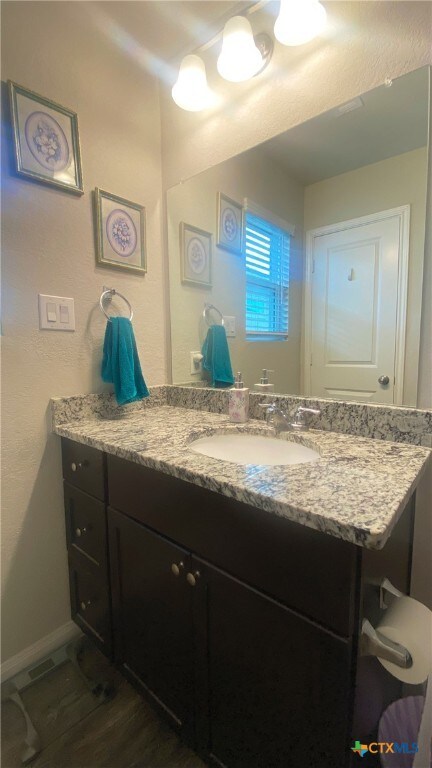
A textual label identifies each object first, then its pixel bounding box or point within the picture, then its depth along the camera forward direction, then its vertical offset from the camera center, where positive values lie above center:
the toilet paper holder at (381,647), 0.54 -0.50
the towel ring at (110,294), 1.25 +0.21
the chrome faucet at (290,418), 1.04 -0.23
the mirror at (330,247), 0.89 +0.32
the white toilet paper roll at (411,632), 0.56 -0.51
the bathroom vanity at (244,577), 0.54 -0.47
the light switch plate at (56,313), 1.10 +0.12
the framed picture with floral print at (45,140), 1.02 +0.68
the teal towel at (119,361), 1.22 -0.04
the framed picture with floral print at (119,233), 1.23 +0.45
